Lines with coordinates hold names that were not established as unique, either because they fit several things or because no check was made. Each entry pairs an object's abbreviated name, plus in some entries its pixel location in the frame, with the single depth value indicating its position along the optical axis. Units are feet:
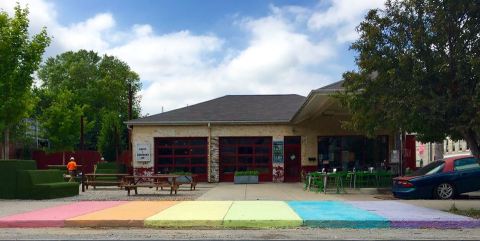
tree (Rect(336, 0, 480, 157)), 42.04
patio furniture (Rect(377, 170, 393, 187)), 72.43
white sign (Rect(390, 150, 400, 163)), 77.83
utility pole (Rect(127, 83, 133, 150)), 118.58
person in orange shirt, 88.33
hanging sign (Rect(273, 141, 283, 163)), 102.68
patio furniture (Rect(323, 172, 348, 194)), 68.28
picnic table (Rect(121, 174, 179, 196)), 67.21
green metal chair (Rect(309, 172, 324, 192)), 70.90
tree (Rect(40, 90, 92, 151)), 142.20
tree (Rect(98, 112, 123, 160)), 127.44
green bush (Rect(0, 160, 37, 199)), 61.62
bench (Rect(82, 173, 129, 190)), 80.69
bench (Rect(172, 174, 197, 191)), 79.32
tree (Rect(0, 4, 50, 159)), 68.80
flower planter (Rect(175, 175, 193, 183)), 89.35
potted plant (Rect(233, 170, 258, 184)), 95.91
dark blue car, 57.47
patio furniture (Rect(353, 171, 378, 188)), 71.88
